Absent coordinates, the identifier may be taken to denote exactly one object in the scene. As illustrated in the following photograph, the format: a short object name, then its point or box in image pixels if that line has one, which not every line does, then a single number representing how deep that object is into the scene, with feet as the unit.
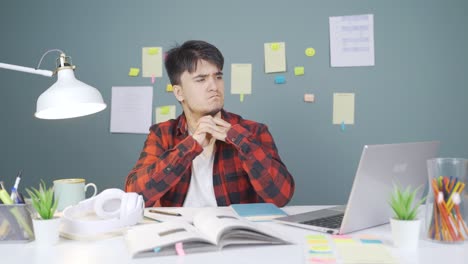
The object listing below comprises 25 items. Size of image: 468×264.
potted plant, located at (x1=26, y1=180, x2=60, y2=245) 3.52
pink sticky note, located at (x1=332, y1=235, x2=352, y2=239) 3.64
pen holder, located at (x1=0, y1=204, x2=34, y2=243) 3.58
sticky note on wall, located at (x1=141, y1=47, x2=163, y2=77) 8.65
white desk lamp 4.15
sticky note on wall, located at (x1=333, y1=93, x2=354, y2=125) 8.18
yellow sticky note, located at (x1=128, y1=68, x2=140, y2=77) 8.70
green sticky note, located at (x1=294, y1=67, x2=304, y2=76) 8.30
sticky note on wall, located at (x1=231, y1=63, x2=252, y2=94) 8.43
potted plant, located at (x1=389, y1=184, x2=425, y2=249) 3.26
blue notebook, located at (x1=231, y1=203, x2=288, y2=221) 4.48
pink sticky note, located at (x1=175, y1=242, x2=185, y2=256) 3.17
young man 5.61
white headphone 3.80
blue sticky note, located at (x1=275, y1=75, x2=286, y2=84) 8.34
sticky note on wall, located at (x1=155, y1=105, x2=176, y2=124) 8.58
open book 3.17
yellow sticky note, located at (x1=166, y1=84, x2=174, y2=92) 8.60
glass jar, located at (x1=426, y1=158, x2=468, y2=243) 3.41
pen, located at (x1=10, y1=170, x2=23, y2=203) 3.79
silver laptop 3.57
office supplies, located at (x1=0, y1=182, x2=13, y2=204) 3.73
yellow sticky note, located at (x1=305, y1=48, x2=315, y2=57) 8.28
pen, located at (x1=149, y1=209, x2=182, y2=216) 4.51
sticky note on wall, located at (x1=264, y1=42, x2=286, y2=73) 8.34
